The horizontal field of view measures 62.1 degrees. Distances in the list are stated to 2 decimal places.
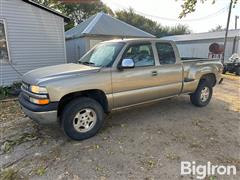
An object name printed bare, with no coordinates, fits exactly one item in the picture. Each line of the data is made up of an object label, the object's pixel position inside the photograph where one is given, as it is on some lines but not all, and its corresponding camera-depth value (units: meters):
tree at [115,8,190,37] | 37.41
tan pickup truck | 3.51
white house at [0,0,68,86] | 8.05
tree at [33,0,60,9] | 26.30
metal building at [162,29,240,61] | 20.47
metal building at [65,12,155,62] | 12.94
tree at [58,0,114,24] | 31.33
